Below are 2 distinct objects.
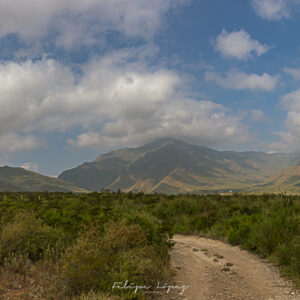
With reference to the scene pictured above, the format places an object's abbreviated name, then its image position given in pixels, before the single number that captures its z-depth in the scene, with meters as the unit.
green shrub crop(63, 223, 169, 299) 6.82
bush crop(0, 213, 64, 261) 8.82
